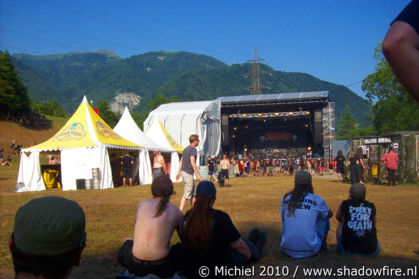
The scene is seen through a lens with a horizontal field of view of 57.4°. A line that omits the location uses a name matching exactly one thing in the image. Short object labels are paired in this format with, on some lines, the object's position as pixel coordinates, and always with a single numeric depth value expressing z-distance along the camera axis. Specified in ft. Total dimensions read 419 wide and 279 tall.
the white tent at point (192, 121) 96.12
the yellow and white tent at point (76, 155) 53.16
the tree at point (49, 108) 237.18
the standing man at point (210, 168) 75.26
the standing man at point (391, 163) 50.80
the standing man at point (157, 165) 46.91
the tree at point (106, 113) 249.34
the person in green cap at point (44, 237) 3.93
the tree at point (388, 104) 119.75
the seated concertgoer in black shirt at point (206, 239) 11.14
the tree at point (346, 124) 323.57
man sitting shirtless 11.32
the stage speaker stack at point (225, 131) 113.39
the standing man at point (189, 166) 25.85
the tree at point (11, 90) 162.91
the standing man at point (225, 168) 59.36
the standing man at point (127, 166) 57.01
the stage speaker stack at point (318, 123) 106.01
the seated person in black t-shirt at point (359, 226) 14.69
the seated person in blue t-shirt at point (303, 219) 14.20
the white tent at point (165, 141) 73.05
